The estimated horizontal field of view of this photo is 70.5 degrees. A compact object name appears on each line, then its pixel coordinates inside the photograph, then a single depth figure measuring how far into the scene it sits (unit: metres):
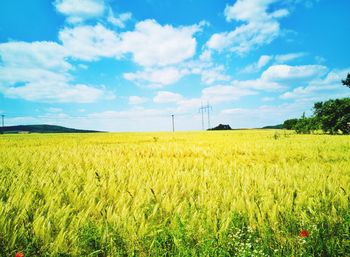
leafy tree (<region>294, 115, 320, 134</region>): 28.19
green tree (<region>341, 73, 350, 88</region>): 29.28
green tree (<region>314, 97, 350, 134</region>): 25.28
